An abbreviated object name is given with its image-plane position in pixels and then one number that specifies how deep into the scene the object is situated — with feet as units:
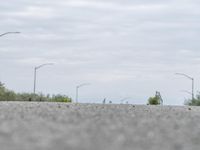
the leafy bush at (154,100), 299.34
